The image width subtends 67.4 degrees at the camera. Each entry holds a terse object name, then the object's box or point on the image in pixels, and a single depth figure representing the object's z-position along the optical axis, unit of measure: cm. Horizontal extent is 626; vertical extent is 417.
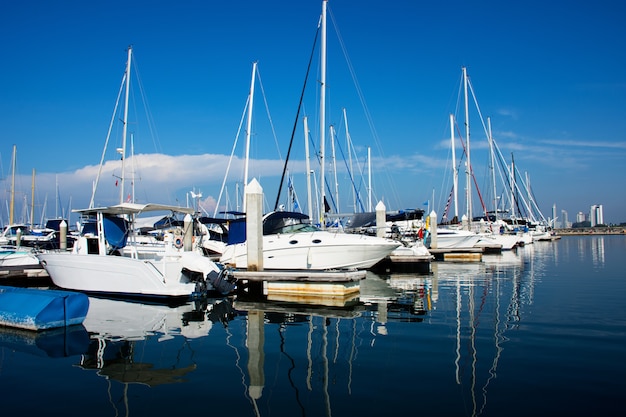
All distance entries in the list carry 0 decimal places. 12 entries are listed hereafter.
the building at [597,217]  17849
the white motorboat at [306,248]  2100
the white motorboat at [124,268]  1539
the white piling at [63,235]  3127
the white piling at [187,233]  2509
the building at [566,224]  17042
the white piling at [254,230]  1650
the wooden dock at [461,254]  3247
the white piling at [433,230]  3553
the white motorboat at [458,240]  3756
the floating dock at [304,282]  1547
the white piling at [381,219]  2944
